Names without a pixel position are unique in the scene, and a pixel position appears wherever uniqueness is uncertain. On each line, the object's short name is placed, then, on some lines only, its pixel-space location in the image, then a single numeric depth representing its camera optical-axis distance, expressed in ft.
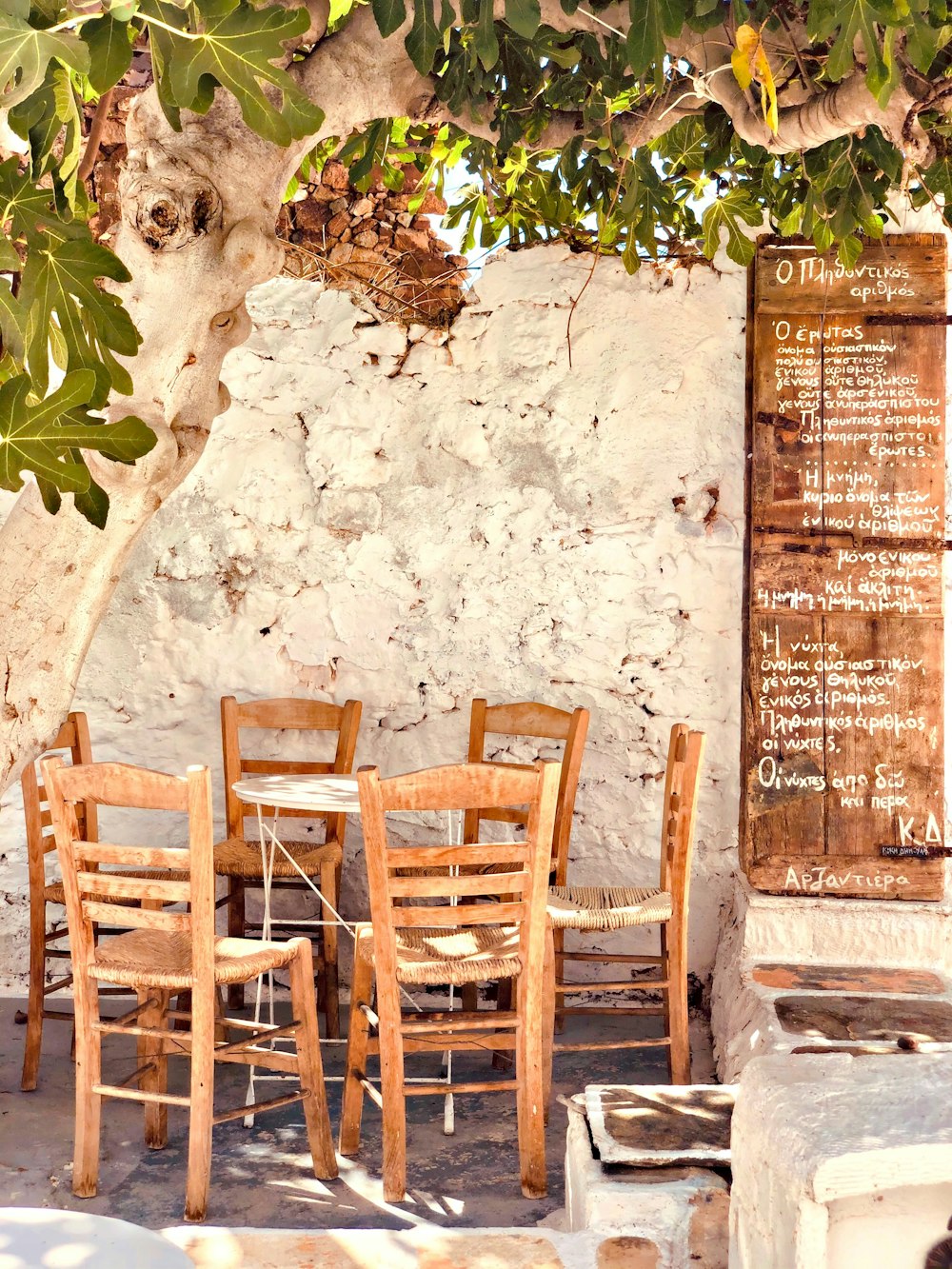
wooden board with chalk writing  11.63
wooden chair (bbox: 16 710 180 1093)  10.14
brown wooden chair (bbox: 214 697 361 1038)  11.03
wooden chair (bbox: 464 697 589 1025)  11.49
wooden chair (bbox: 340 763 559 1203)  7.73
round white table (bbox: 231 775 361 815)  9.12
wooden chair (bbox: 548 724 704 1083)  9.60
